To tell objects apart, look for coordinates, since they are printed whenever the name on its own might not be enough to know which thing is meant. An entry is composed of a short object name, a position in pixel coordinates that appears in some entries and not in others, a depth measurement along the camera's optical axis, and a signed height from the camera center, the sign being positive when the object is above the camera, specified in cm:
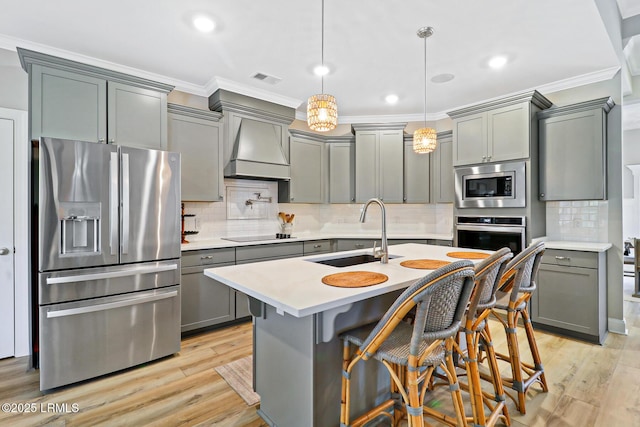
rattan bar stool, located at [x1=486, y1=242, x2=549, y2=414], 199 -58
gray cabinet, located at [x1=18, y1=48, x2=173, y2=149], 258 +96
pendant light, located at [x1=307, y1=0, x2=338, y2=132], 205 +65
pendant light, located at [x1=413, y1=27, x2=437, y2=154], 289 +66
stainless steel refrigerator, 231 -33
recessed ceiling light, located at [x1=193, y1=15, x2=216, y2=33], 246 +147
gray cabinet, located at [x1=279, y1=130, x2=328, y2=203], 450 +65
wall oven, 353 -21
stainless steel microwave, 354 +33
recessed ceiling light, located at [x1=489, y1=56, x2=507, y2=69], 310 +148
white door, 279 -22
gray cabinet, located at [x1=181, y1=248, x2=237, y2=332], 321 -80
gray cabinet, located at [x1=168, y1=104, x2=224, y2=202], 344 +73
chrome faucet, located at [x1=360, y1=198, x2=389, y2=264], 218 -24
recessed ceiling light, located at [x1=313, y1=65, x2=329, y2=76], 329 +149
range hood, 381 +74
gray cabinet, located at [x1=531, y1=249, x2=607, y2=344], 307 -79
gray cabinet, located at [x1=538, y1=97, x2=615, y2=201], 329 +66
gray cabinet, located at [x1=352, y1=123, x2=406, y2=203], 471 +76
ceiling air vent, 348 +149
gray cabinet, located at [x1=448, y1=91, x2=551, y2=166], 351 +97
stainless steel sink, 234 -34
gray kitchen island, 149 -62
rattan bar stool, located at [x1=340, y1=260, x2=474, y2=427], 129 -54
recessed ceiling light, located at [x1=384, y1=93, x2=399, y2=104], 416 +150
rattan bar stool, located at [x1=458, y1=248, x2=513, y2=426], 167 -62
